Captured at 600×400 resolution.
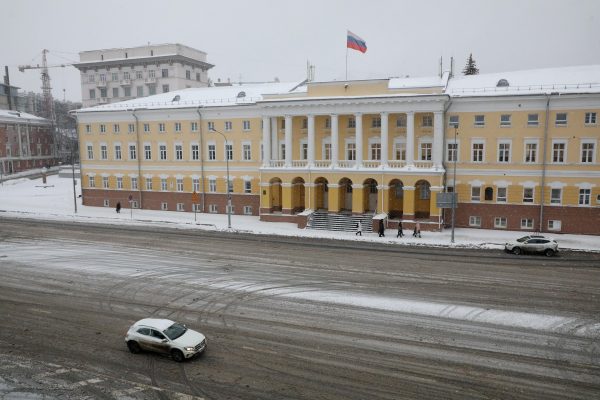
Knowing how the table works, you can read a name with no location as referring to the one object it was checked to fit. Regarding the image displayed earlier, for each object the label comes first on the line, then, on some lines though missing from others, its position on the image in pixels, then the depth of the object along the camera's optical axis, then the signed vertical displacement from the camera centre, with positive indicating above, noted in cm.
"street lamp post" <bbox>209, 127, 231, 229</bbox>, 4547 -7
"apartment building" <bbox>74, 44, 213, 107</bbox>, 9769 +1694
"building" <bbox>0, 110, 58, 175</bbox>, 9012 +171
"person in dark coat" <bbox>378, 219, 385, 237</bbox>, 4066 -695
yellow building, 4072 -2
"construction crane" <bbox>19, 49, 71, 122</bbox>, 13266 +1611
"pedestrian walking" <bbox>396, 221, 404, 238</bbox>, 4028 -709
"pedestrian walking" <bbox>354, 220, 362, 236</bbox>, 4205 -725
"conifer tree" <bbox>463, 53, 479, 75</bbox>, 8356 +1464
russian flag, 4538 +1043
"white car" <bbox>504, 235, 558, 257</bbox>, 3306 -693
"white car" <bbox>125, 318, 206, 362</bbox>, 1720 -709
